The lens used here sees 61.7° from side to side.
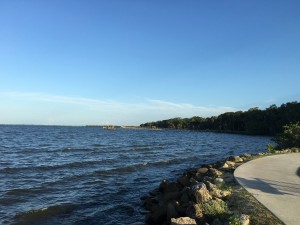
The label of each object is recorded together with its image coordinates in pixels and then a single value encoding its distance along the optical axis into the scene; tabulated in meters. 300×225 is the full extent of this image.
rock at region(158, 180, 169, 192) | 11.89
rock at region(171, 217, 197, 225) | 6.16
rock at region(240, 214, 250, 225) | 5.85
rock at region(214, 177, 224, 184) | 9.69
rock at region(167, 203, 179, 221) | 7.78
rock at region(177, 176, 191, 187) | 11.69
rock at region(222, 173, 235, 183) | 9.97
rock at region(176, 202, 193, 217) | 7.75
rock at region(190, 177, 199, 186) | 11.02
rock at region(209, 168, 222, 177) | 11.37
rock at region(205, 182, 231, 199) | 7.98
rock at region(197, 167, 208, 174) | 13.24
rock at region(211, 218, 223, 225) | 6.21
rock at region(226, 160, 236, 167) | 13.63
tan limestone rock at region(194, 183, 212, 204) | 7.53
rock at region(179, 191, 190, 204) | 8.66
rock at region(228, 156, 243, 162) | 15.08
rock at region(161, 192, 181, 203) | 9.78
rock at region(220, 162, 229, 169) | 12.94
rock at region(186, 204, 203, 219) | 6.72
